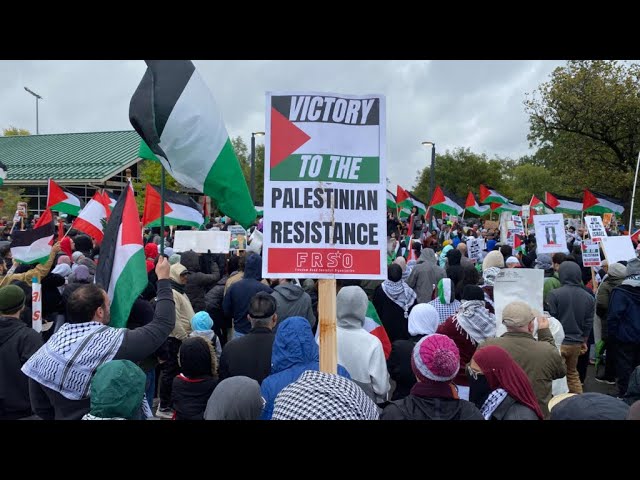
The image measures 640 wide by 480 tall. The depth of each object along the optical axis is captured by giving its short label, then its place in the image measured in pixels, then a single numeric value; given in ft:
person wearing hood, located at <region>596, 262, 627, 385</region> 24.30
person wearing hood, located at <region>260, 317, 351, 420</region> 11.27
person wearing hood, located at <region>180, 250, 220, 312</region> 24.21
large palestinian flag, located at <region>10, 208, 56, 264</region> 22.82
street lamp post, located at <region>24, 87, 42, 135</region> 179.12
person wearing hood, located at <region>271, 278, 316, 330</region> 20.13
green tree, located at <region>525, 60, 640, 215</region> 84.53
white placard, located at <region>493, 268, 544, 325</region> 16.97
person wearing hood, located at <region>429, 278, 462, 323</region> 19.88
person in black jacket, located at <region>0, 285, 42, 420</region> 13.30
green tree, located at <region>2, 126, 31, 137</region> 202.39
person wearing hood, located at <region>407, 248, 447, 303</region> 27.12
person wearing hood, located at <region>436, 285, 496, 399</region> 15.94
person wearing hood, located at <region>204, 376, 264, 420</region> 9.87
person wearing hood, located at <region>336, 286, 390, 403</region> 13.97
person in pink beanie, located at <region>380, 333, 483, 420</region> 9.50
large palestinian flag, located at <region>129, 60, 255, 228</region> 12.51
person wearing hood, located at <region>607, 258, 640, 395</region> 22.30
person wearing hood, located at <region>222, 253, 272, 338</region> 20.76
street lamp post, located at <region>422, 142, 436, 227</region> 83.05
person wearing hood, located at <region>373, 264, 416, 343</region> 22.07
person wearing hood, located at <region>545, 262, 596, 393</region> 22.41
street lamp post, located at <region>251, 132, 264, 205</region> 77.75
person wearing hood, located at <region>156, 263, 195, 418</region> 20.88
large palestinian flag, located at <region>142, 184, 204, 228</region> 32.32
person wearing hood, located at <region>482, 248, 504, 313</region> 20.65
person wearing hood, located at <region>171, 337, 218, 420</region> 14.19
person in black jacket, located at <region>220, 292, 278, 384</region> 14.14
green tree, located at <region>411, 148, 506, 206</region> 171.63
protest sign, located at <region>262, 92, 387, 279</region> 10.72
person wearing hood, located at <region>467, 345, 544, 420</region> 10.85
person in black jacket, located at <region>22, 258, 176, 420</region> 10.53
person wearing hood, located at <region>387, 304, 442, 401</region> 16.08
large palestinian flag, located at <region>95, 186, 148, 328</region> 13.15
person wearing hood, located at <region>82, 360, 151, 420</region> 8.98
